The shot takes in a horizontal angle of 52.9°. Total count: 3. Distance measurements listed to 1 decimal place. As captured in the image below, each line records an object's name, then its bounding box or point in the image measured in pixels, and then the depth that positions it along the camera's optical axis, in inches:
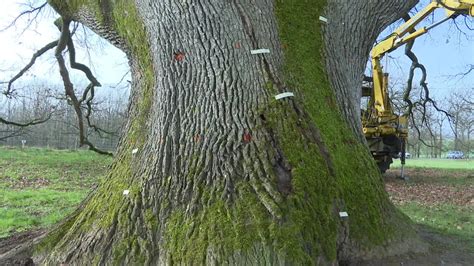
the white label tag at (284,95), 150.6
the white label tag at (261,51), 153.7
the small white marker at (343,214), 142.8
